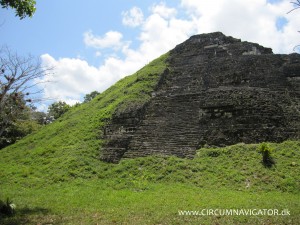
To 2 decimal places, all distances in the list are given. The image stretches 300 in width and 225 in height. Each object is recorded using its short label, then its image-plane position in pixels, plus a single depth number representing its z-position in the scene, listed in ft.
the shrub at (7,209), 25.90
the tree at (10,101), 27.89
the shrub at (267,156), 33.73
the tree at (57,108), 114.34
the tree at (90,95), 148.87
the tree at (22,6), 25.29
